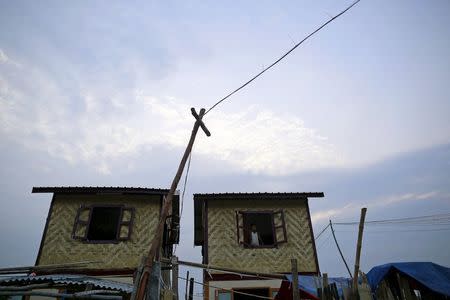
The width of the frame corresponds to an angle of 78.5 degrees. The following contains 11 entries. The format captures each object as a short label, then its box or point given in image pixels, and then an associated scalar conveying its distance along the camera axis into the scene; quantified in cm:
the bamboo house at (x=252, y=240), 1123
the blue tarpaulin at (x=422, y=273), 874
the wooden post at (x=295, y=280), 613
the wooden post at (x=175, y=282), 1089
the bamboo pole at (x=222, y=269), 604
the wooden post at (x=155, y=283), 536
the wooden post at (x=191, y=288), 1300
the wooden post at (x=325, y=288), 677
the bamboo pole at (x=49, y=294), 560
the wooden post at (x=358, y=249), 668
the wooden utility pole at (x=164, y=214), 467
